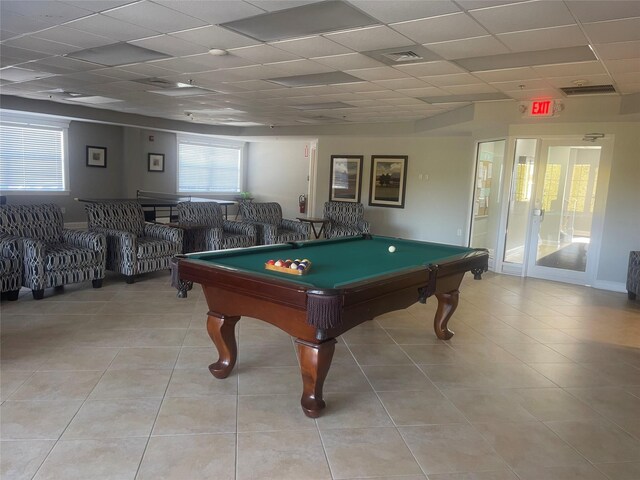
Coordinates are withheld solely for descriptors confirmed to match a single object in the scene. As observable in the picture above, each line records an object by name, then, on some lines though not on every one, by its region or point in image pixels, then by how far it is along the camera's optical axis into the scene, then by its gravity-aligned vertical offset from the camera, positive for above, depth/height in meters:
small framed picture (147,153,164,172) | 10.98 +0.34
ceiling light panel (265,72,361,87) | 5.12 +1.27
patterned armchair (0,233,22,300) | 4.33 -0.97
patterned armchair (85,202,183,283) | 5.33 -0.80
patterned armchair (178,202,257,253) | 6.45 -0.75
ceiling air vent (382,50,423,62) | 4.05 +1.25
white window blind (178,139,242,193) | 11.96 +0.34
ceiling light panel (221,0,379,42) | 3.13 +1.23
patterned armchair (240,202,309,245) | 7.06 -0.69
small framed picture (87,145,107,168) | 9.98 +0.37
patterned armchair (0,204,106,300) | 4.50 -0.85
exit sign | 5.88 +1.20
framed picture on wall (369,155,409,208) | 8.97 +0.19
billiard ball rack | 2.73 -0.53
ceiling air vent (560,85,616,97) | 5.00 +1.30
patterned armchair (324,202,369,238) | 8.20 -0.60
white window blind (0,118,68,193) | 8.74 +0.23
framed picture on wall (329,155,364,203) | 9.43 +0.20
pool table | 2.37 -0.60
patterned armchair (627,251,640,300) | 5.50 -0.90
